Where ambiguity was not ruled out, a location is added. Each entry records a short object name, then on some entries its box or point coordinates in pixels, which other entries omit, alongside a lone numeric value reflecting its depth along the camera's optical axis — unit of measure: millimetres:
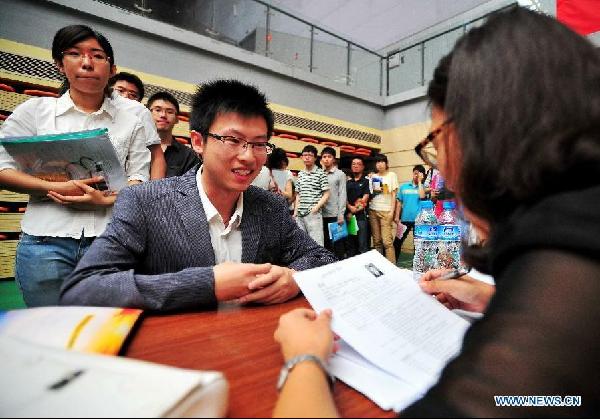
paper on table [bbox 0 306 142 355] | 531
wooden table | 457
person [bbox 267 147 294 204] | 4145
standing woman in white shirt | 1222
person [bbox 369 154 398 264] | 4980
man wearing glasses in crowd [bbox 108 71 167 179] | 1514
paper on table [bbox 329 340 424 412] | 473
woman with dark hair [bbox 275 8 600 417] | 365
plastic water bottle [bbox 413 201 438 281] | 1434
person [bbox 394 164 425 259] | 5359
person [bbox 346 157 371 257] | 4840
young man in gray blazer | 813
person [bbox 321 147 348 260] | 4395
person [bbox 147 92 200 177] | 2215
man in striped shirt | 4238
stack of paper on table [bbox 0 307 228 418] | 335
